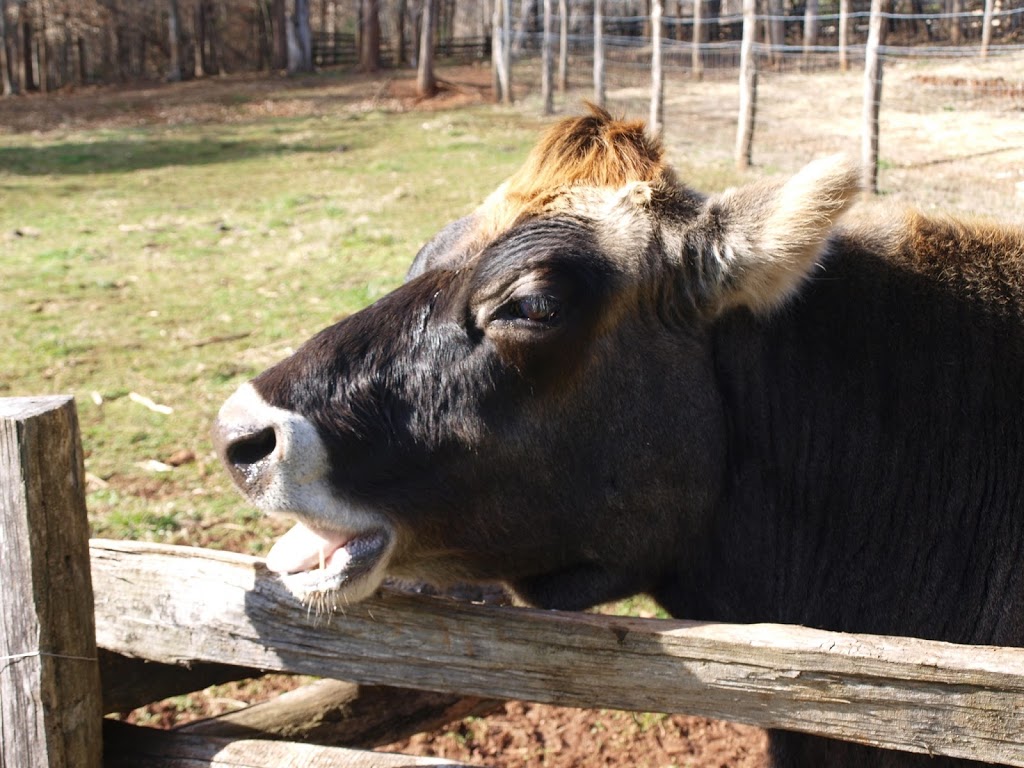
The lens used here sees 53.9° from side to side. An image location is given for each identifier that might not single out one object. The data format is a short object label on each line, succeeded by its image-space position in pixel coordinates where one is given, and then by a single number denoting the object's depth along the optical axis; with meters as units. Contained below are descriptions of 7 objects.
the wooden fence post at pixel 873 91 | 13.10
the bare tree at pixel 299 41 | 42.97
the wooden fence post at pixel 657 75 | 18.70
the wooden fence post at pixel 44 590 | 2.41
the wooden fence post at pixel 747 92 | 15.74
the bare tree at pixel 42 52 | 41.50
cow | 2.59
